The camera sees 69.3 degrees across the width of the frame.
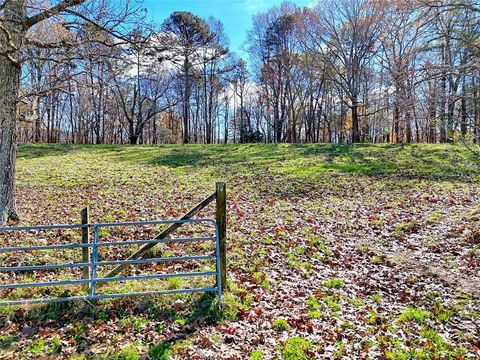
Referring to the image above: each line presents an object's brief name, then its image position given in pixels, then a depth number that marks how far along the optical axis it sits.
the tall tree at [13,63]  7.18
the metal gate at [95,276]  4.79
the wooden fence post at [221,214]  5.38
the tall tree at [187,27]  34.12
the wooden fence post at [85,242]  5.48
